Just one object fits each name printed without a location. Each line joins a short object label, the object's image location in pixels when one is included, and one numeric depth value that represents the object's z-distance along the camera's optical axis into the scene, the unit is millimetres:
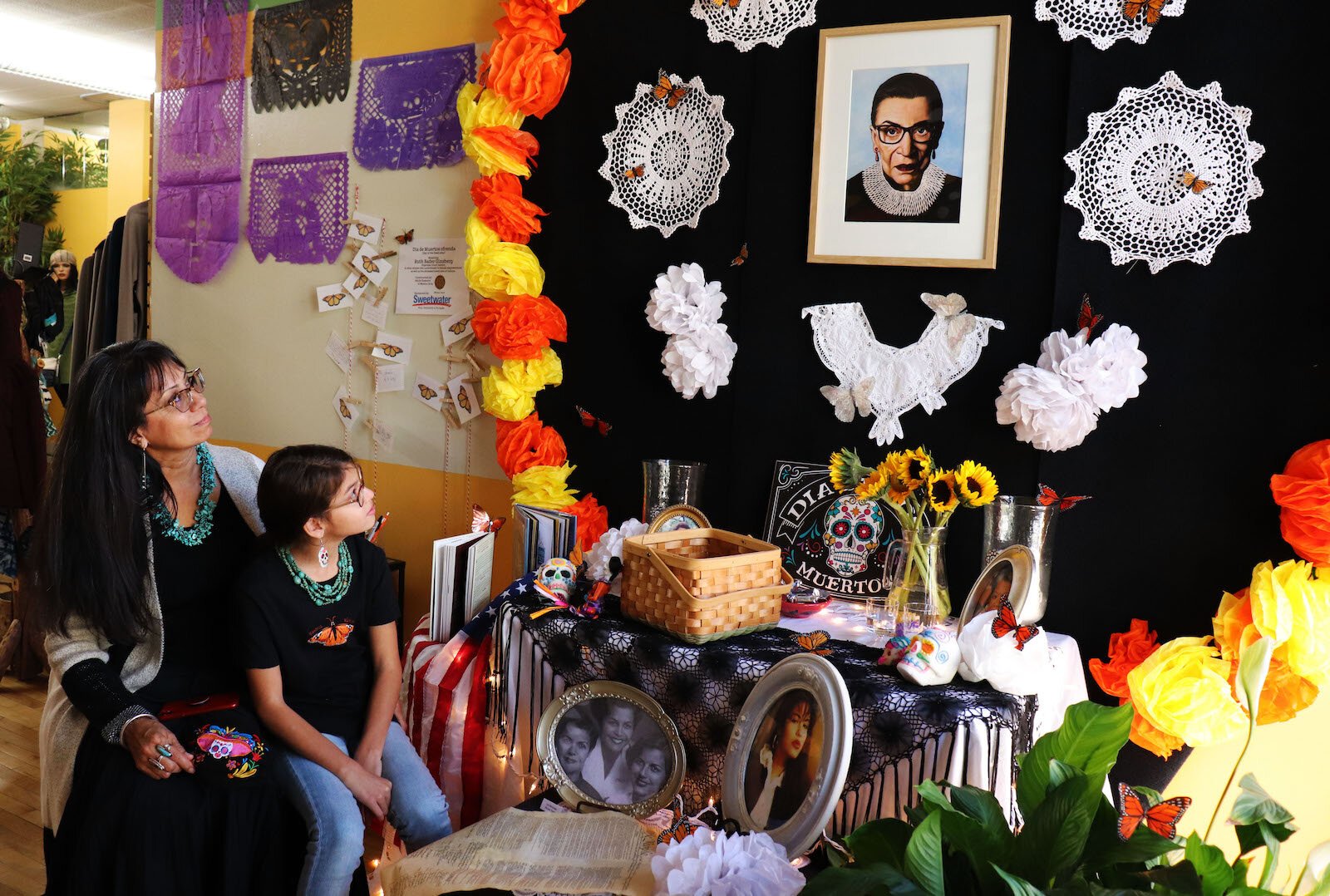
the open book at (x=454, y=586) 2408
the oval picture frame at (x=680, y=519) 2400
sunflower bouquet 1946
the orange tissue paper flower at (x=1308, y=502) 1890
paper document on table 1532
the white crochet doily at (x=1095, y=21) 2109
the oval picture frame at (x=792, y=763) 1521
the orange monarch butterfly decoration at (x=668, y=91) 2605
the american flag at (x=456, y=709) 2271
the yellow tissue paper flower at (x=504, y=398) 2781
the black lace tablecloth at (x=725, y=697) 1693
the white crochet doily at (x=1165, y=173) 2051
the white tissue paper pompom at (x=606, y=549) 2330
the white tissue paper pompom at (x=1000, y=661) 1770
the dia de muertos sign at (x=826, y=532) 2363
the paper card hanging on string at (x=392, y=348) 3346
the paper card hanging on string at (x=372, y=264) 3383
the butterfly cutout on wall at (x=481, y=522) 2555
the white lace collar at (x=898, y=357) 2326
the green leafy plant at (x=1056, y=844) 923
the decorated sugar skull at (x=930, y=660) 1776
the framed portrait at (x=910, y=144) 2250
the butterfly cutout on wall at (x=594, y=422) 2803
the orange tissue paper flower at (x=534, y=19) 2697
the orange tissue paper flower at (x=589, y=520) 2705
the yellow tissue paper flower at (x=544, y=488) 2762
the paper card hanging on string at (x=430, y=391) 3281
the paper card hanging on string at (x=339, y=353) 3523
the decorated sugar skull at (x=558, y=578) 2262
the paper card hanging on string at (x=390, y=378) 3367
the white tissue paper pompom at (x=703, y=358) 2543
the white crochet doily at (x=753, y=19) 2441
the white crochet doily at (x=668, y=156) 2586
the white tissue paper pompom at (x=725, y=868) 1286
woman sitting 1785
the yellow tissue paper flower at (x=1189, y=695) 1939
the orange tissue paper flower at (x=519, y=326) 2734
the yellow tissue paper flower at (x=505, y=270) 2762
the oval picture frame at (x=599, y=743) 1956
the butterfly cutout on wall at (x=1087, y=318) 2164
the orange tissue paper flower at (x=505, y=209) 2781
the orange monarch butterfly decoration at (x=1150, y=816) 989
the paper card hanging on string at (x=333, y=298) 3500
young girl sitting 1894
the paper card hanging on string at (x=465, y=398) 3184
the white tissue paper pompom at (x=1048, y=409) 2127
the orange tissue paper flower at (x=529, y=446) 2828
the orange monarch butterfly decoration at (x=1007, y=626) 1747
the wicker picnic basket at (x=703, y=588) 1976
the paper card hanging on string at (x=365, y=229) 3379
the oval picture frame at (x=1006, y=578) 1900
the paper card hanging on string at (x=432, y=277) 3197
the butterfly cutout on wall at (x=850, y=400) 2420
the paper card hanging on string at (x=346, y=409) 3525
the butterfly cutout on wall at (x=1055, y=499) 2102
